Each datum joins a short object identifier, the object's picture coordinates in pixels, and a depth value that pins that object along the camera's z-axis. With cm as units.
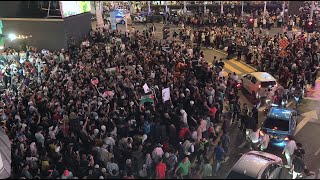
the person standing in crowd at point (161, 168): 759
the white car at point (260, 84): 1441
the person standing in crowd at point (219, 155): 898
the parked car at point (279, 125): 1057
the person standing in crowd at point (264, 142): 1019
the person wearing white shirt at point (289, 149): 919
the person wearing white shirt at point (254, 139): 1041
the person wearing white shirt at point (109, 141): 911
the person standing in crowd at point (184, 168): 746
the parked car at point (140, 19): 3452
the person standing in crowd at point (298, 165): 869
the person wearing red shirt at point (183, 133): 969
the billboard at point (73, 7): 2085
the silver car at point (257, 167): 724
